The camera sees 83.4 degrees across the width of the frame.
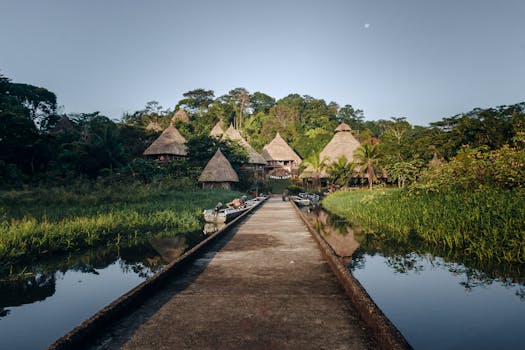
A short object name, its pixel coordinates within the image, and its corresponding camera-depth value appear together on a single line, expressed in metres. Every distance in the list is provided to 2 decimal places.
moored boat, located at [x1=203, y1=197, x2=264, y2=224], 11.98
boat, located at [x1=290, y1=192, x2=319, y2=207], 19.49
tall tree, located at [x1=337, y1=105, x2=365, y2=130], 58.13
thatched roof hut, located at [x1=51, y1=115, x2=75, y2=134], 33.22
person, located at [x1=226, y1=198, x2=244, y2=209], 14.05
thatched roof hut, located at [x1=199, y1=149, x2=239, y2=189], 23.91
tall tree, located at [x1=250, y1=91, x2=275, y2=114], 65.34
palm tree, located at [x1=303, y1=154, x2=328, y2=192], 30.28
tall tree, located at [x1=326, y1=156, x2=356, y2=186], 27.48
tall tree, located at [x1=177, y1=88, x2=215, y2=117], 58.06
